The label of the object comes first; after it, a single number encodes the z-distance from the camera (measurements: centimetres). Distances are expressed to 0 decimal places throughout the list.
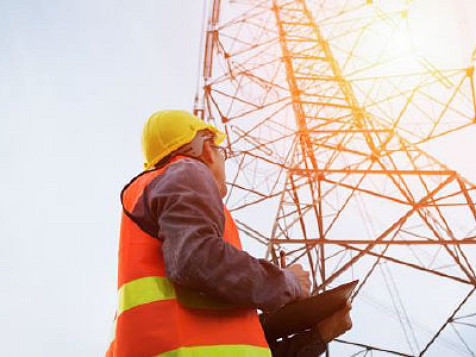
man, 97
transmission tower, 487
